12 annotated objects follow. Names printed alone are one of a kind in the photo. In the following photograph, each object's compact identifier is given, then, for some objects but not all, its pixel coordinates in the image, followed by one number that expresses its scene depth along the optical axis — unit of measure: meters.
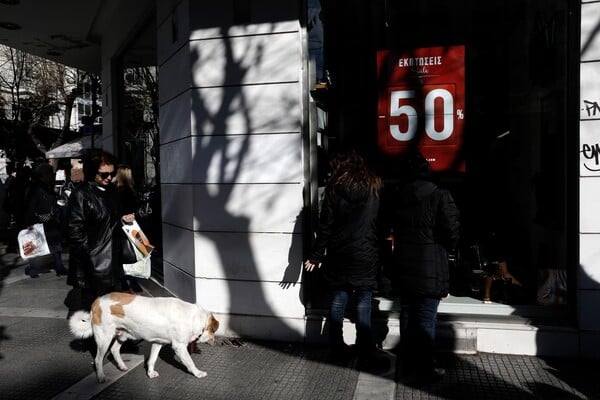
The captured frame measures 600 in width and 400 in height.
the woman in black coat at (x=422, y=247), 4.34
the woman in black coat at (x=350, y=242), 4.68
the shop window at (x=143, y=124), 7.83
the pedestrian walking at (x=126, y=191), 5.48
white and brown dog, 4.31
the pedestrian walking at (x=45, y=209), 8.83
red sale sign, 5.50
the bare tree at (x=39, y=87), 22.56
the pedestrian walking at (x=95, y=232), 4.82
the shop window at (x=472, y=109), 5.30
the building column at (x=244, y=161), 5.44
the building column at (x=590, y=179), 4.70
